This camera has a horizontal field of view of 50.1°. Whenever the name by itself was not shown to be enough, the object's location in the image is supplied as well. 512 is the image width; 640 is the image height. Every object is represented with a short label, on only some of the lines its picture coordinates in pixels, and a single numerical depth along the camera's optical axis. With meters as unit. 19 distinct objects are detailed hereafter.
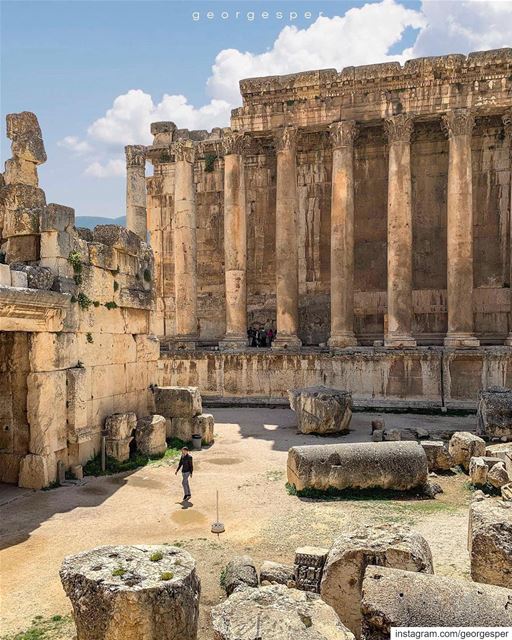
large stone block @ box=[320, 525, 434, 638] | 5.86
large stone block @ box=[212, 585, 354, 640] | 4.28
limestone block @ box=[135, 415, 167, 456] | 13.04
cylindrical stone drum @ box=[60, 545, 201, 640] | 4.99
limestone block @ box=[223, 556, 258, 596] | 6.40
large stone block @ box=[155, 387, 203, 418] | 14.77
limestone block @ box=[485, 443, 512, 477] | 10.69
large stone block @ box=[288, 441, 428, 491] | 10.28
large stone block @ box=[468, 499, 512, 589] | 6.23
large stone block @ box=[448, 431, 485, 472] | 11.87
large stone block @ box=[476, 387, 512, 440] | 14.07
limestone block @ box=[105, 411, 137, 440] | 12.39
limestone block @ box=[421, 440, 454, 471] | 11.75
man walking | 10.12
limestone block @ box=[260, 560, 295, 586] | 6.52
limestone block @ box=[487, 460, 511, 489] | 10.05
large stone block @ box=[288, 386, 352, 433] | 15.28
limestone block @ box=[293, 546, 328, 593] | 6.27
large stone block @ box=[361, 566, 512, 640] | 4.39
